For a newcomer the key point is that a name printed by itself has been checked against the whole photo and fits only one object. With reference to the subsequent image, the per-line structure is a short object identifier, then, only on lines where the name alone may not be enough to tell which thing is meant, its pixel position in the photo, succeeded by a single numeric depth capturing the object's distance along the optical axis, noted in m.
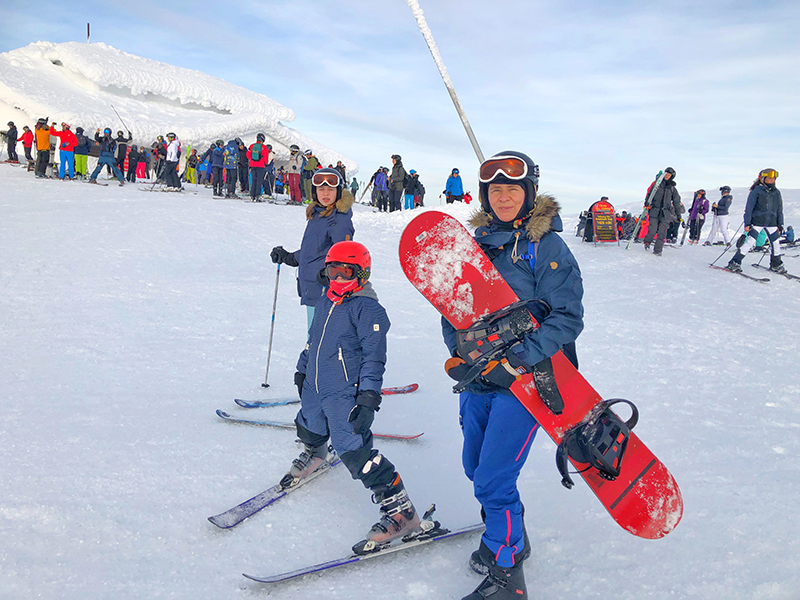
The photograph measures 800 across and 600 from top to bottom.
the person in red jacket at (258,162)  14.24
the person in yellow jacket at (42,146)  13.70
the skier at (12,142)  17.31
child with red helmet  2.53
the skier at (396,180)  15.82
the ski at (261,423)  3.86
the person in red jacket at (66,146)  13.88
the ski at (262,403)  4.24
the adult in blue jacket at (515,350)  2.05
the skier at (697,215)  17.11
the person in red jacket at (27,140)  16.75
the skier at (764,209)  9.36
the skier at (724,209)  13.19
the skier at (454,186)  16.86
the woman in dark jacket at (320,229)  4.15
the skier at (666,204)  10.95
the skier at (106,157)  14.79
